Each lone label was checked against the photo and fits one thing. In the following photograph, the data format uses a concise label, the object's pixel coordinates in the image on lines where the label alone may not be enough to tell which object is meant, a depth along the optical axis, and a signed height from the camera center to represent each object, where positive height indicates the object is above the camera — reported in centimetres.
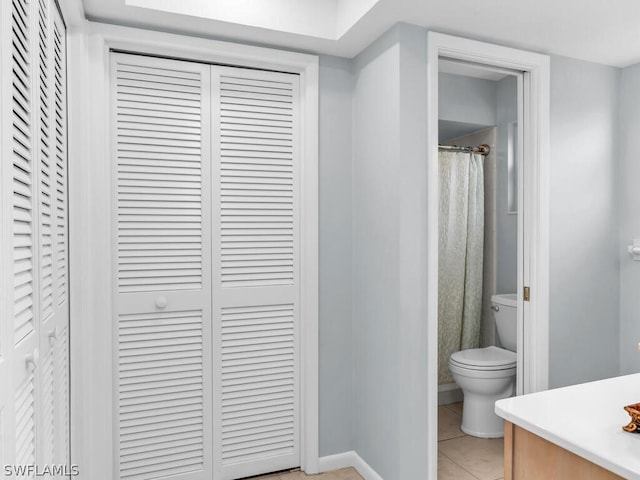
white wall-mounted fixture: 263 -9
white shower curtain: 337 -14
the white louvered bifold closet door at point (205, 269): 220 -18
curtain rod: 334 +63
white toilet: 284 -91
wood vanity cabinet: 106 -57
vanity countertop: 100 -48
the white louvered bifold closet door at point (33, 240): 103 -2
